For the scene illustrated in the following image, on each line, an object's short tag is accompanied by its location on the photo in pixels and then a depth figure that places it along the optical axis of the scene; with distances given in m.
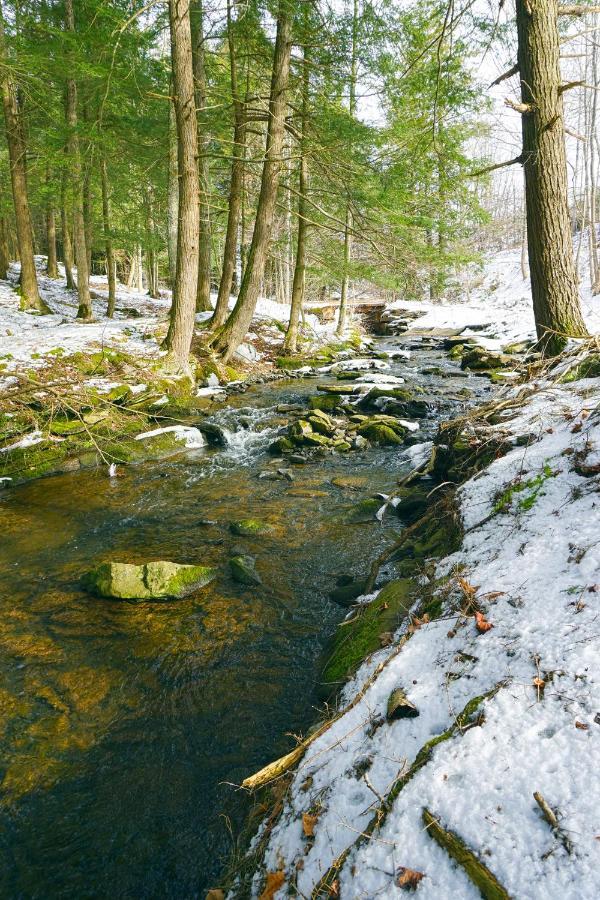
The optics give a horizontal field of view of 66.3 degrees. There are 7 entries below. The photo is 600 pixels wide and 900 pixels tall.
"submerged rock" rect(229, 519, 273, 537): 5.54
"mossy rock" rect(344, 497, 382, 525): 5.68
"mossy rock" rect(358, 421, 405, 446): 8.52
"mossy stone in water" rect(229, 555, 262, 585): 4.63
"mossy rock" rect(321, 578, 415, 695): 3.02
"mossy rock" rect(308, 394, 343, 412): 10.38
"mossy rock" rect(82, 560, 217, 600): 4.29
